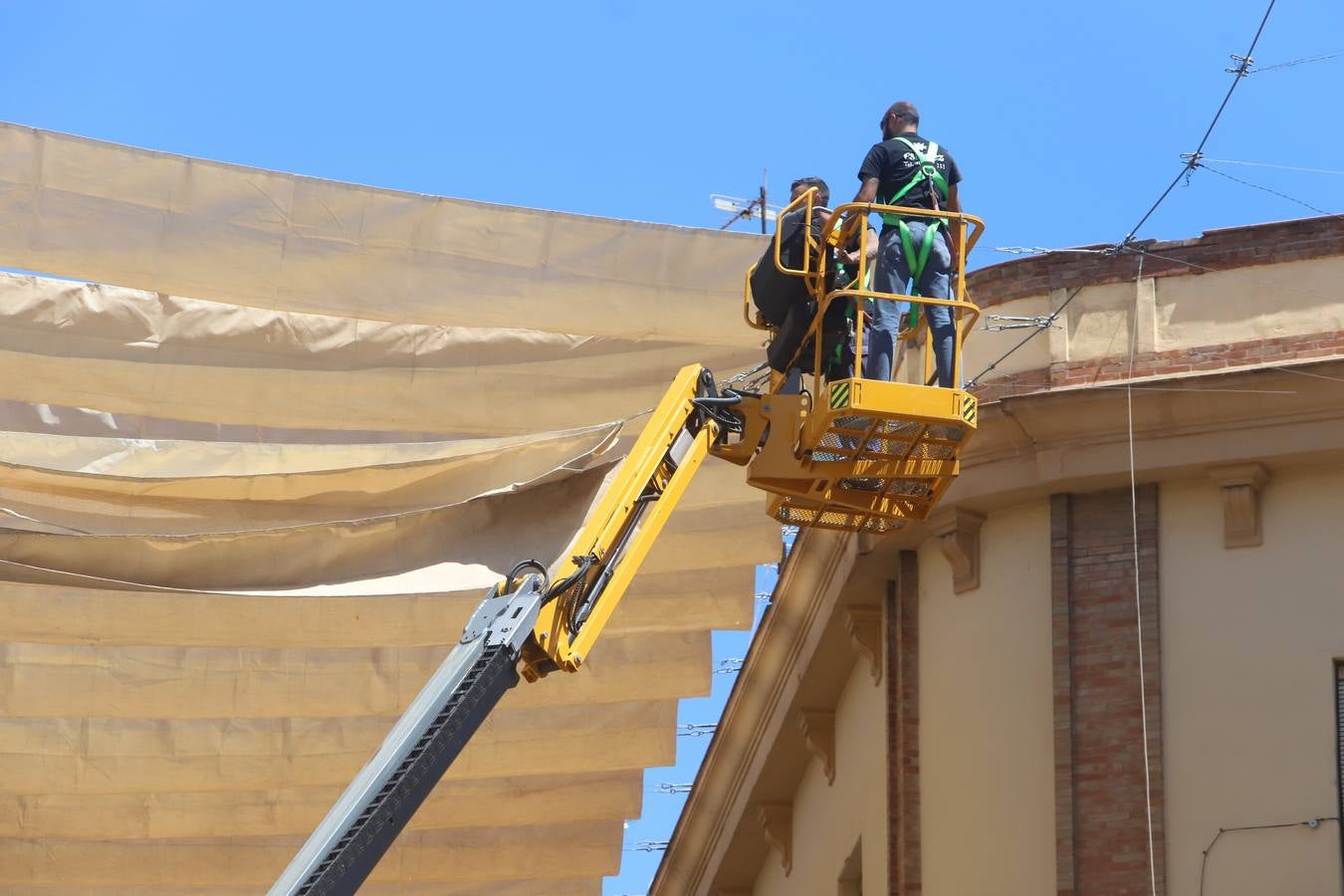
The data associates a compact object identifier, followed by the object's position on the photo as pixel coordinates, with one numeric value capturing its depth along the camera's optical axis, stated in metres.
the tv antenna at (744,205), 36.94
